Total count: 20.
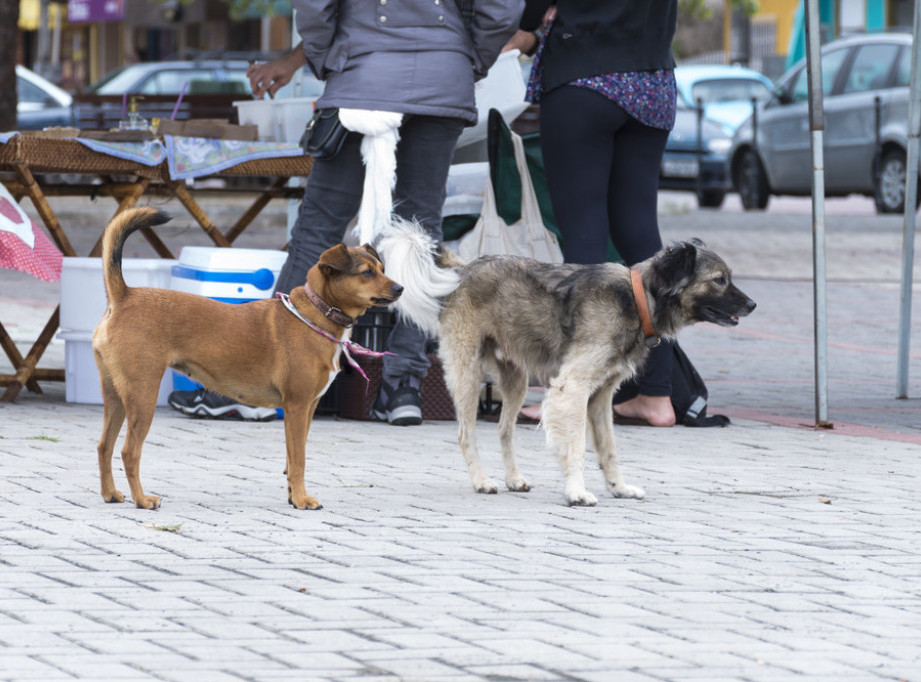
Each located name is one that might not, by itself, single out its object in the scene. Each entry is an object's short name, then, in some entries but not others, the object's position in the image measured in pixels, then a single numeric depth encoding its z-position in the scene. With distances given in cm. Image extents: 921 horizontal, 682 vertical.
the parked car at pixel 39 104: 4534
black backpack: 1509
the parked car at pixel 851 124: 4250
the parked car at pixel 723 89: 5428
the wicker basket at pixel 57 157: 1476
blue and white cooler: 1473
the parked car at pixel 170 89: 4284
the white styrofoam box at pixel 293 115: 1662
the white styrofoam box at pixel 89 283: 1549
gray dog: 1148
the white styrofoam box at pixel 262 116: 1678
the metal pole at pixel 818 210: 1500
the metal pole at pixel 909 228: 1656
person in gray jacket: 1370
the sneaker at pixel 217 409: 1487
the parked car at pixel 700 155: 5144
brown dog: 1048
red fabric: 1437
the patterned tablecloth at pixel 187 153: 1492
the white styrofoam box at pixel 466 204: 1639
